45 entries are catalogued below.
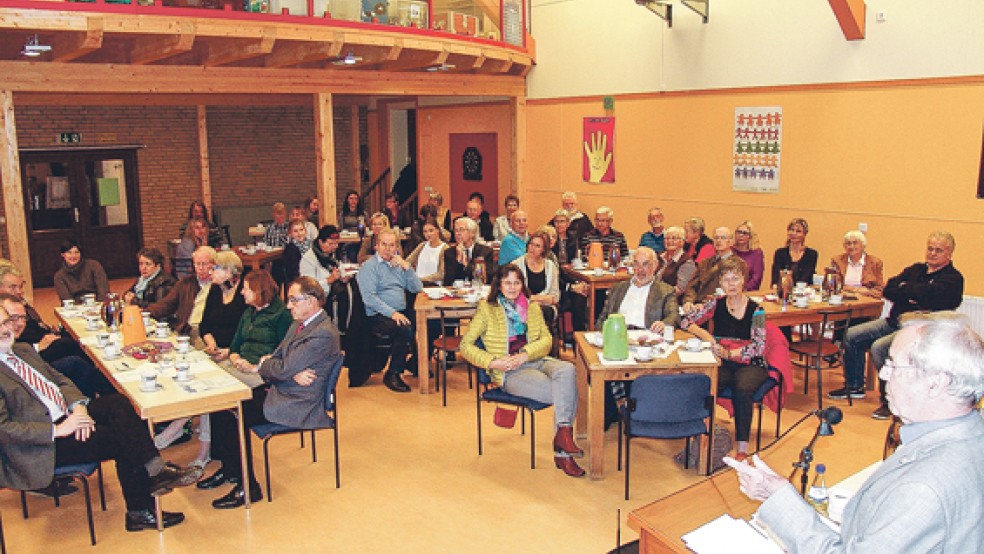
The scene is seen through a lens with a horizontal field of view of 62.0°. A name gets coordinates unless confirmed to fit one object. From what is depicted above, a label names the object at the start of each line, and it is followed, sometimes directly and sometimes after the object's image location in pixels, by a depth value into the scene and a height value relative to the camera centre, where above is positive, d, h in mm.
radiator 7695 -1335
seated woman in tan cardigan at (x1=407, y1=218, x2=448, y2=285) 8578 -851
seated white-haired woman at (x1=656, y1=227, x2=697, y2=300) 7805 -909
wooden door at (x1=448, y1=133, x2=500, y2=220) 14094 +80
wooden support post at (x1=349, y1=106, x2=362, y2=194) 16516 +547
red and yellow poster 11516 +310
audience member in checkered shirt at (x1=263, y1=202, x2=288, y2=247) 10516 -757
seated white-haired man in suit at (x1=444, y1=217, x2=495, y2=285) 8094 -815
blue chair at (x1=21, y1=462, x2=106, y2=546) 4562 -1641
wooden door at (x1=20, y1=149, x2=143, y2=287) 13008 -465
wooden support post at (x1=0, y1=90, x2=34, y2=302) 8234 -34
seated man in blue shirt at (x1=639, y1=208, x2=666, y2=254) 9328 -725
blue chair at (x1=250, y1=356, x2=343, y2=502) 5129 -1580
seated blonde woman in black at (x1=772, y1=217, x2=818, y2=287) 7965 -855
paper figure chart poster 9328 +230
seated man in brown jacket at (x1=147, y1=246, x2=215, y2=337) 6332 -978
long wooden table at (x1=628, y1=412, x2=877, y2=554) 2980 -1293
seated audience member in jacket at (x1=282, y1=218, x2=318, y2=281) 8695 -786
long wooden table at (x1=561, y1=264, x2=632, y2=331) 8219 -1080
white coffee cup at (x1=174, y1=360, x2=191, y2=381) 4949 -1171
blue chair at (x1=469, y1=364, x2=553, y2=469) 5500 -1529
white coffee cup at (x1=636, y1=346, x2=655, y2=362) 5211 -1161
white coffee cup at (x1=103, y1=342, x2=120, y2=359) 5473 -1154
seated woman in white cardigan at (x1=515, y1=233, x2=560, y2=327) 7488 -908
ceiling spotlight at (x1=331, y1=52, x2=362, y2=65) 9555 +1355
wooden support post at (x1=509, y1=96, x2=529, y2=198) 12953 +462
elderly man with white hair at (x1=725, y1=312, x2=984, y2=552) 1953 -718
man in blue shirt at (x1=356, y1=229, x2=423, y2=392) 7418 -1104
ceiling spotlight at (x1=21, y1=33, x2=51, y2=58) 7460 +1190
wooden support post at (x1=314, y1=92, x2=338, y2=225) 10352 +289
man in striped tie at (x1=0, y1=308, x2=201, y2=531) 4383 -1432
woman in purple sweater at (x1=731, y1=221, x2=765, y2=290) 8086 -840
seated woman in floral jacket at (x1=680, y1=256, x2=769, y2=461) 5504 -1205
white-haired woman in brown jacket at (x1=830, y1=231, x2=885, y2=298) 7473 -906
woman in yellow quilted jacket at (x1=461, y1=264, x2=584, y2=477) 5531 -1268
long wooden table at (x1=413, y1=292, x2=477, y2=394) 7039 -1232
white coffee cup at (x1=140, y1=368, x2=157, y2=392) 4746 -1175
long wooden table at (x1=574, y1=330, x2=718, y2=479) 5172 -1297
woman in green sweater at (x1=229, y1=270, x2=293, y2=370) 5641 -1012
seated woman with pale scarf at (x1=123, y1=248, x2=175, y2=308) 6918 -885
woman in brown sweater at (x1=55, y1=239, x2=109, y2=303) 7684 -937
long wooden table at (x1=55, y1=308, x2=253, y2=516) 4551 -1240
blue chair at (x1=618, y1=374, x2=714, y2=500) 4883 -1424
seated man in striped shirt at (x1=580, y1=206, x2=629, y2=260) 9453 -760
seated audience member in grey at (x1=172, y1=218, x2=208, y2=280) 9531 -780
